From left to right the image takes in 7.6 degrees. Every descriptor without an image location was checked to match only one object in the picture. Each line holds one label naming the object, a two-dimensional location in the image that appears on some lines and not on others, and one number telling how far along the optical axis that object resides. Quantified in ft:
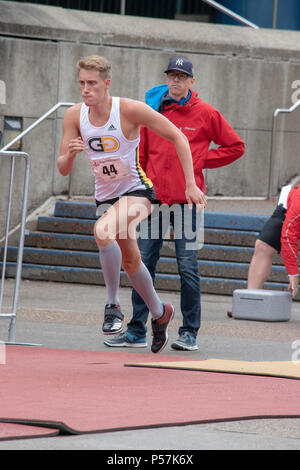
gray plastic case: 65.79
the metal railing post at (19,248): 52.06
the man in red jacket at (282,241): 62.80
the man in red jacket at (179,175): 52.57
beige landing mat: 43.58
